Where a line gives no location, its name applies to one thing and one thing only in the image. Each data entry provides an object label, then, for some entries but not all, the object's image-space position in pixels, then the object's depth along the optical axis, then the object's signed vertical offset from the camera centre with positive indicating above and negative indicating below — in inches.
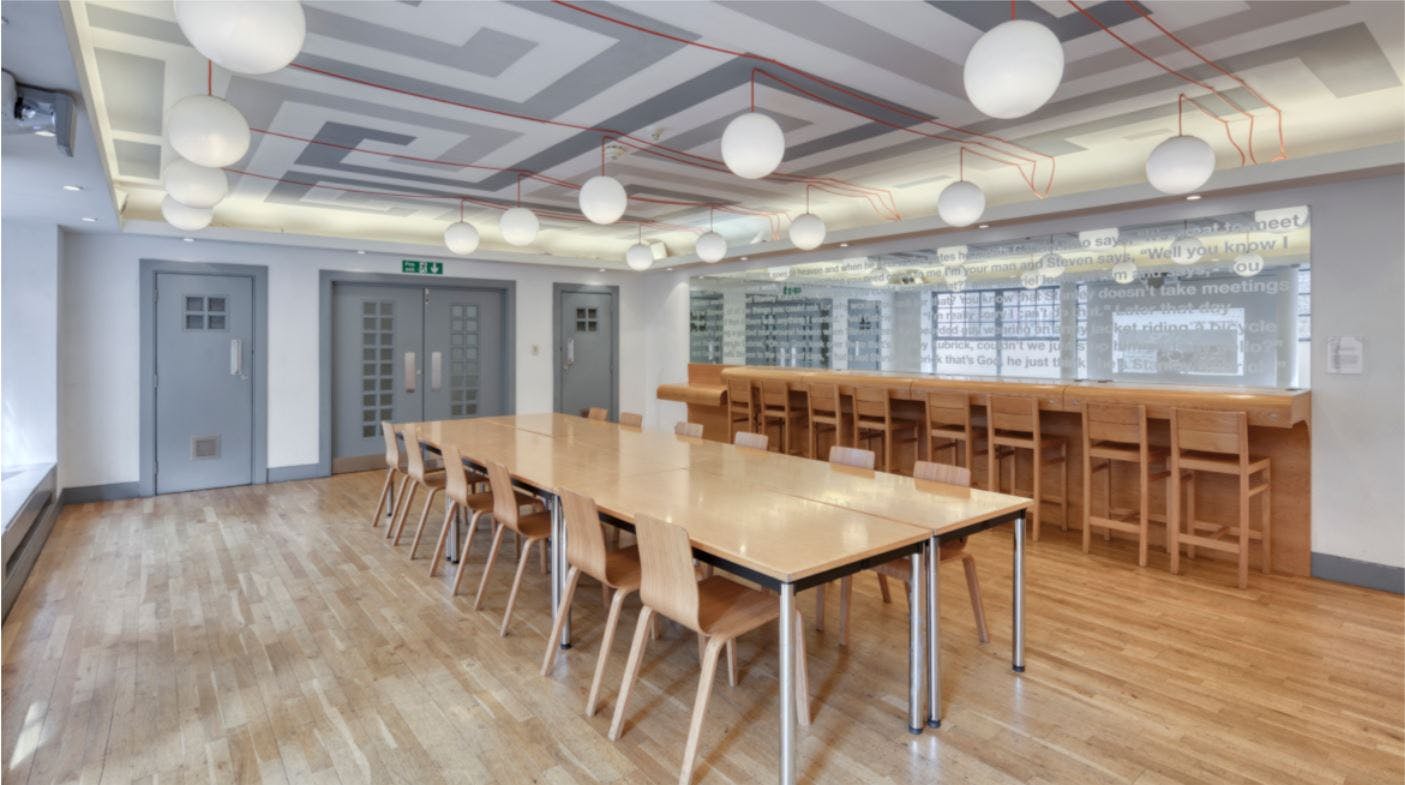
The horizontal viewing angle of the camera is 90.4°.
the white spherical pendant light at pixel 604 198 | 141.6 +36.6
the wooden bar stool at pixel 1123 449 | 156.9 -16.7
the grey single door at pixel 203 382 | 239.3 -1.7
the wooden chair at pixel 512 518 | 123.2 -26.1
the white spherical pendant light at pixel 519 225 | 167.3 +36.9
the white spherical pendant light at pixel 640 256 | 221.9 +38.9
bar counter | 148.0 -10.7
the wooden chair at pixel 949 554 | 110.0 -27.8
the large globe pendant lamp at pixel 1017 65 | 76.9 +35.0
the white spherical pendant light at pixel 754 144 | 105.9 +35.7
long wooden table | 77.6 -18.5
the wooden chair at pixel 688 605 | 80.2 -29.1
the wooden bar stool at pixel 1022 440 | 174.6 -15.8
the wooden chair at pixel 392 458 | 184.5 -21.3
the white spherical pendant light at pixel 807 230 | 177.3 +37.7
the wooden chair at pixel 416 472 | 166.4 -23.1
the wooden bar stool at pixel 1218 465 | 144.1 -18.3
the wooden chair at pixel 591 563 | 95.8 -27.4
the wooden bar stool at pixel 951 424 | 186.9 -12.5
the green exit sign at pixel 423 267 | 284.0 +45.4
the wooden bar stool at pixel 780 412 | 245.6 -12.1
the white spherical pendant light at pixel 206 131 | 93.3 +33.3
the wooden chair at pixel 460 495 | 142.6 -24.6
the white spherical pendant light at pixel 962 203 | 146.7 +37.1
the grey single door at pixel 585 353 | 335.3 +12.4
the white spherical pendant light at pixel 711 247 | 202.1 +38.3
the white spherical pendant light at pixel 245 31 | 64.7 +32.9
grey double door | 279.0 +7.6
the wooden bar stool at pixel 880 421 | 207.3 -13.1
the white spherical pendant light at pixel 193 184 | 125.6 +35.2
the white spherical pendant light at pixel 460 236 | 185.0 +37.6
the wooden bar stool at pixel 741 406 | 258.8 -10.6
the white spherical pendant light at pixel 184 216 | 154.9 +36.0
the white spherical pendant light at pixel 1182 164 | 119.7 +37.3
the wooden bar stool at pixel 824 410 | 222.7 -10.3
